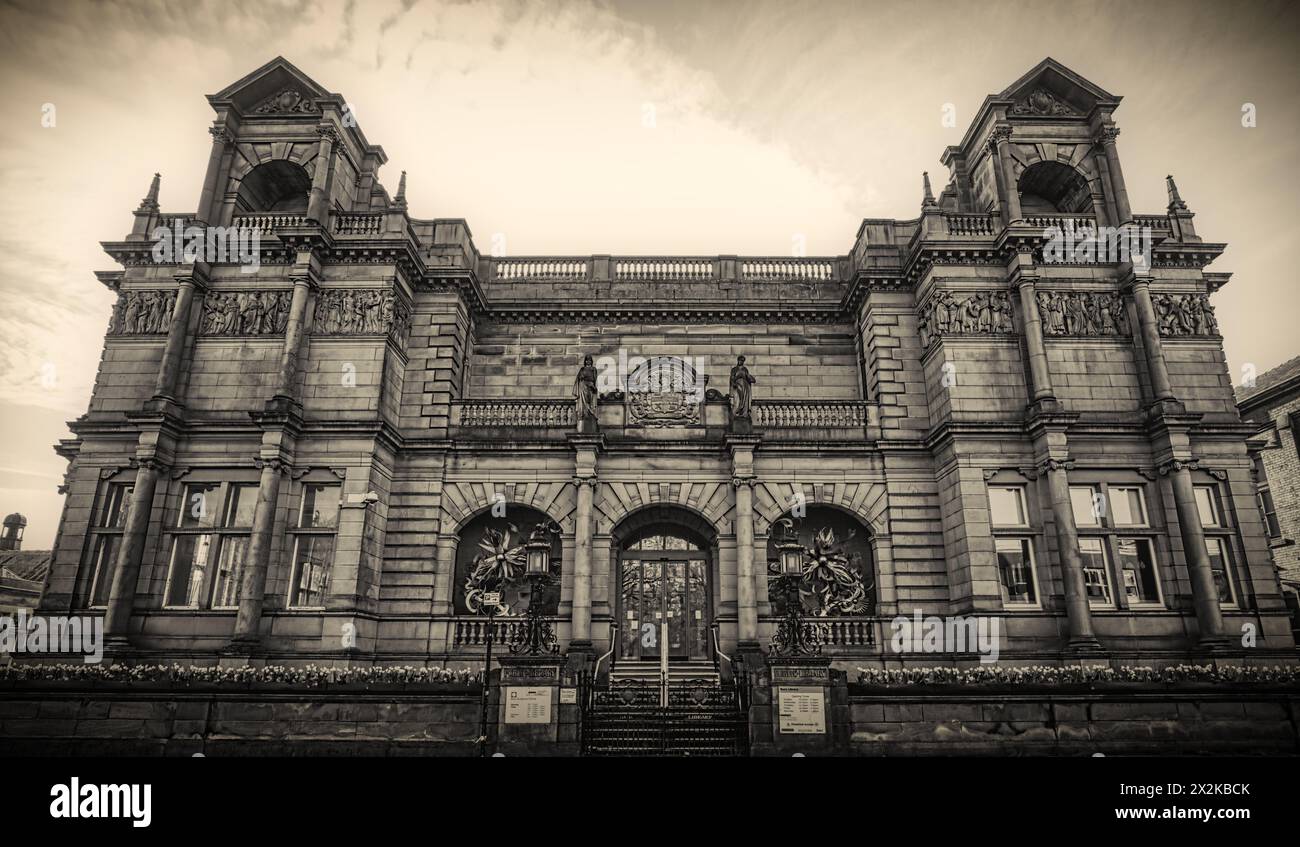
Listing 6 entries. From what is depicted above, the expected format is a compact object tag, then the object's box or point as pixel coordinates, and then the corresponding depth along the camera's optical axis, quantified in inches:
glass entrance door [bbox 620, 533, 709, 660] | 901.8
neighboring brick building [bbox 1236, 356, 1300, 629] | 1239.5
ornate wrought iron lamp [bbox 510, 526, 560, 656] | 599.8
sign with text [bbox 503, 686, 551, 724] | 570.6
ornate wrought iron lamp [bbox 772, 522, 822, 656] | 592.4
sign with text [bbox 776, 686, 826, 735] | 568.4
